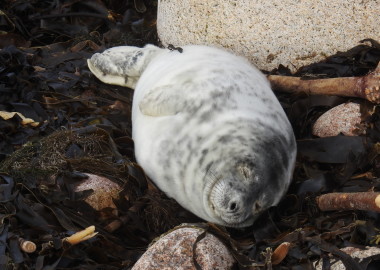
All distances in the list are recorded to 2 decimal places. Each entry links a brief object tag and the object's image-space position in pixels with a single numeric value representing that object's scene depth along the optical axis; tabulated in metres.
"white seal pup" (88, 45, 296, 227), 6.23
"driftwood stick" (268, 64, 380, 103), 7.28
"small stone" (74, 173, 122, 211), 6.72
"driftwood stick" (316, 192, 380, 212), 5.79
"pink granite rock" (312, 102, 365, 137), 7.26
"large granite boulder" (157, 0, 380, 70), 8.25
